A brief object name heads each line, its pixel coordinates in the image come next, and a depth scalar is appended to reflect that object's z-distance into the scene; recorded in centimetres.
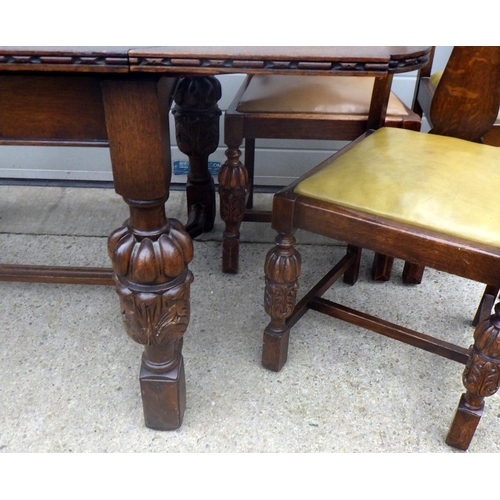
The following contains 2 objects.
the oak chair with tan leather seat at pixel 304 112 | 163
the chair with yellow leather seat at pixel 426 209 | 111
